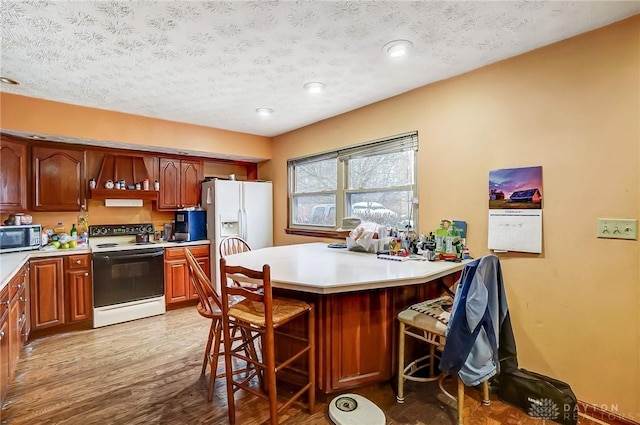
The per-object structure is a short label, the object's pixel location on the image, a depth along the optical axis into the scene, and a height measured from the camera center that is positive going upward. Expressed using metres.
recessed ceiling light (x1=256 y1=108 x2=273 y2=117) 3.42 +1.11
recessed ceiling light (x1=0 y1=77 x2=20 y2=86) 2.57 +1.11
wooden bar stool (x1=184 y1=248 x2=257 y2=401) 2.04 -0.67
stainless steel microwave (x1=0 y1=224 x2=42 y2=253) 3.02 -0.27
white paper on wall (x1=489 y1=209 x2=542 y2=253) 2.14 -0.16
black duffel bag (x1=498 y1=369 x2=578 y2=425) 1.86 -1.19
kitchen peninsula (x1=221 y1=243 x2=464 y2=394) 1.94 -0.70
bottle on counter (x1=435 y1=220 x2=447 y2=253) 2.48 -0.24
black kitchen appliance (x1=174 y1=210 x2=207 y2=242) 4.18 -0.21
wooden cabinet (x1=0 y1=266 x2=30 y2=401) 2.01 -0.86
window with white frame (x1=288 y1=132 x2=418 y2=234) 3.05 +0.27
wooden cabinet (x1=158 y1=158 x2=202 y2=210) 4.23 +0.38
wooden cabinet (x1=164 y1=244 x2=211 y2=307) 3.96 -0.87
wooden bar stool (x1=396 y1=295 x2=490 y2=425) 1.88 -0.77
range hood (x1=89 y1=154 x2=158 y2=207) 3.80 +0.41
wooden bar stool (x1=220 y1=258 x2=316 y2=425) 1.70 -0.67
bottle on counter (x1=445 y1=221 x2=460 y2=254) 2.44 -0.24
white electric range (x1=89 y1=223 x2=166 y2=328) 3.46 -0.78
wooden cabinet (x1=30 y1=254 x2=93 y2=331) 3.14 -0.85
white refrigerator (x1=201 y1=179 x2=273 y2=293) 4.20 -0.03
